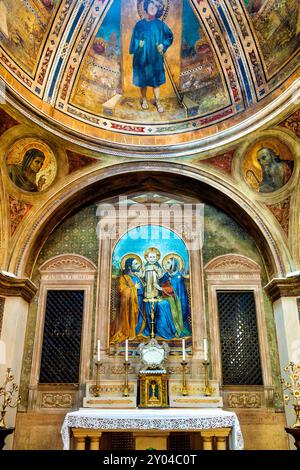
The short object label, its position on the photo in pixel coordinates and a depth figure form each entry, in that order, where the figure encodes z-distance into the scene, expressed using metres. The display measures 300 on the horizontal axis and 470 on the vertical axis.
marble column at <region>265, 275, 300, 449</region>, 10.05
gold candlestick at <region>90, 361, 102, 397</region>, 10.14
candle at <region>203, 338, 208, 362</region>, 9.86
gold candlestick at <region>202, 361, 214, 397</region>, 9.97
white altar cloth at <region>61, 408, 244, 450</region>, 7.84
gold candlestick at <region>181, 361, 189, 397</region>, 9.91
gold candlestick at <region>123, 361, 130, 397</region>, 9.88
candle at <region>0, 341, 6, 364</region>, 9.97
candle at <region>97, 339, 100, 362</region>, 9.90
